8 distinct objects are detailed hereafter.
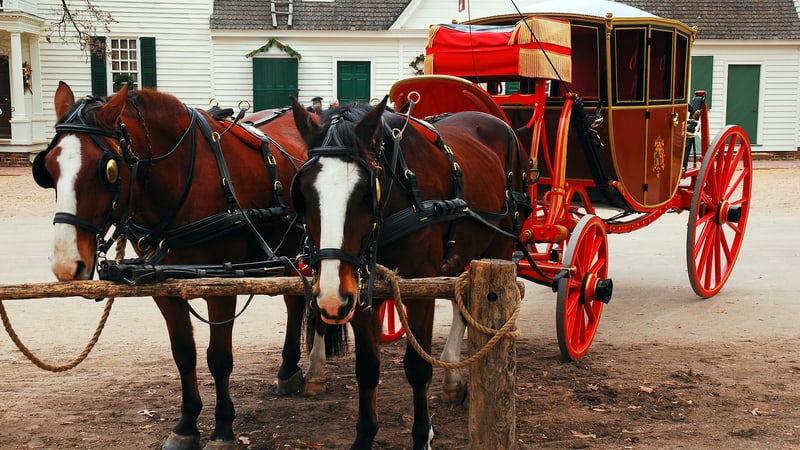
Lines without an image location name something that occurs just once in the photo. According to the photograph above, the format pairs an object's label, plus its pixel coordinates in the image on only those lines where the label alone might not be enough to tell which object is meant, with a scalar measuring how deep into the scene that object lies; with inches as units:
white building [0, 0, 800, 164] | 841.5
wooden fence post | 127.0
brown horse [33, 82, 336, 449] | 139.8
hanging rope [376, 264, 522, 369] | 126.0
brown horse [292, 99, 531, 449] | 130.5
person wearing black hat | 231.3
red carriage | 222.7
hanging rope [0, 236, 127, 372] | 146.9
